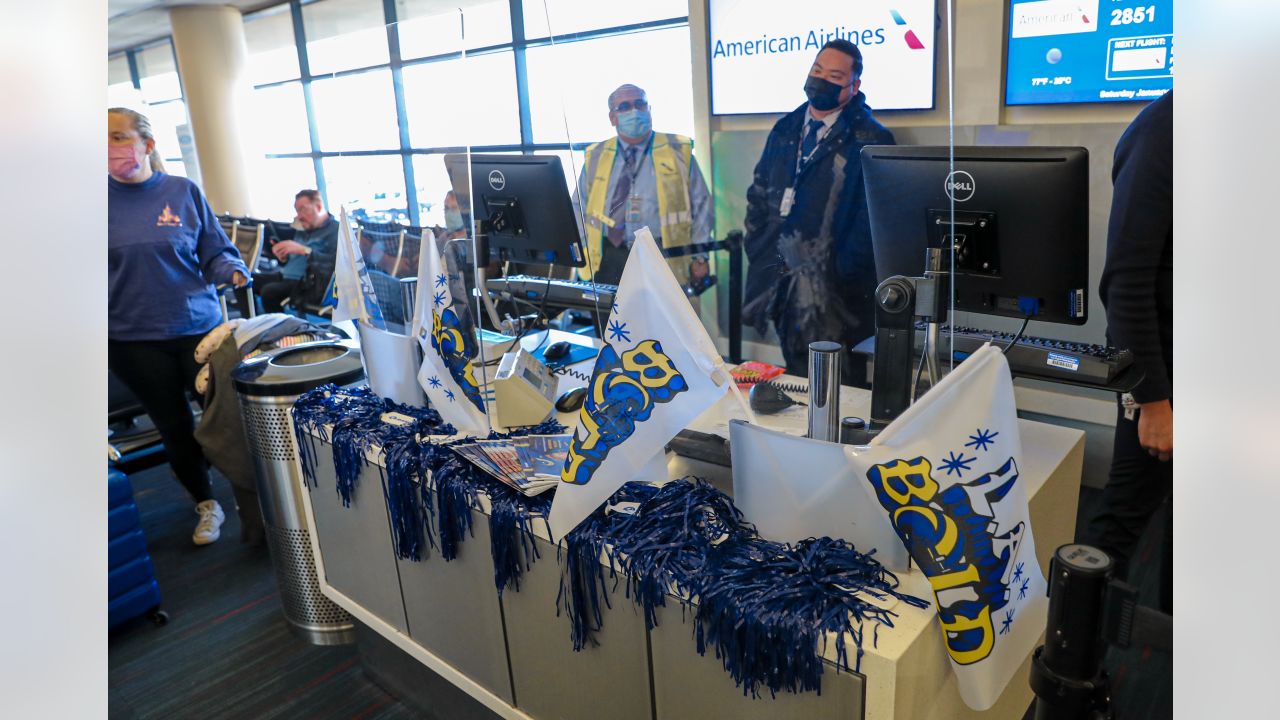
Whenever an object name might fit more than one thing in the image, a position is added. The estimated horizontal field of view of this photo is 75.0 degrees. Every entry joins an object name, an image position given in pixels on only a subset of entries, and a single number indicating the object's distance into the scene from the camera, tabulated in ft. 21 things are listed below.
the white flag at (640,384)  4.49
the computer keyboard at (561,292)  8.04
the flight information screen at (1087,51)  9.31
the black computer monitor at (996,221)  4.76
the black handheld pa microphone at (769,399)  6.02
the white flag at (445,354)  6.19
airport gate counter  3.92
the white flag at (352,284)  7.50
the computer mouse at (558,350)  7.90
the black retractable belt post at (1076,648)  2.56
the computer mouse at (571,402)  6.58
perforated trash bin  7.89
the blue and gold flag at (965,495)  3.70
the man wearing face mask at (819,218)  5.68
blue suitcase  8.36
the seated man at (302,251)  16.03
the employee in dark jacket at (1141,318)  5.45
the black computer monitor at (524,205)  6.81
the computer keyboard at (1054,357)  5.81
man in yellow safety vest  7.25
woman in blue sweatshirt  9.07
